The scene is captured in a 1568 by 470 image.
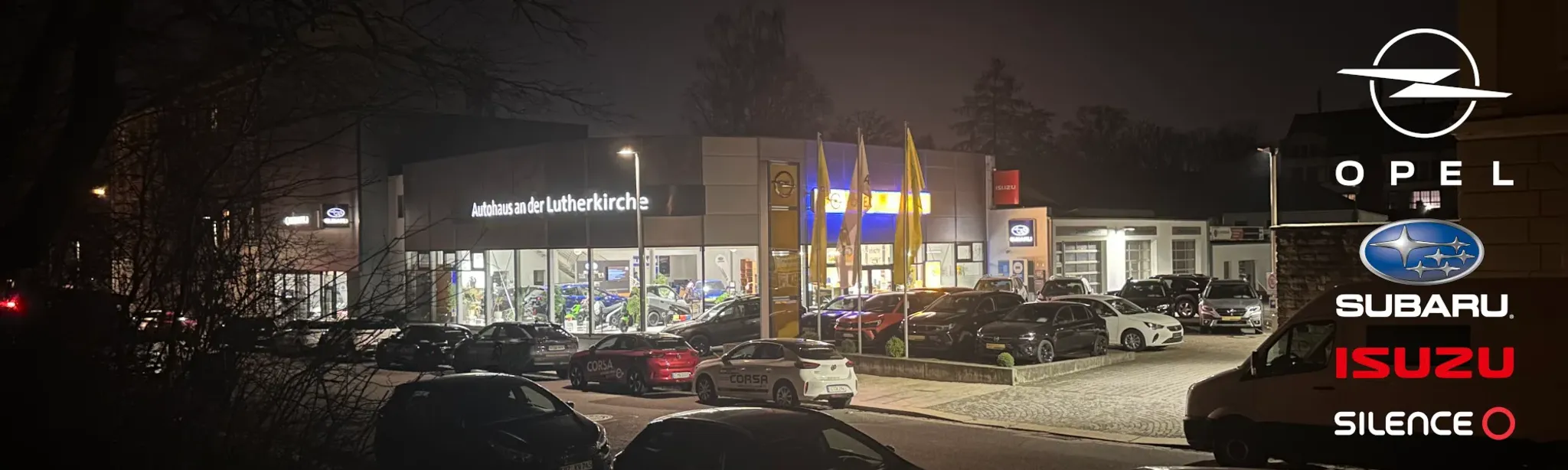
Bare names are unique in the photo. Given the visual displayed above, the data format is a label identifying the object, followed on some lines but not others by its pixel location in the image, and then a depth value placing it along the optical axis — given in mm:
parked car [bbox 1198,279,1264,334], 31680
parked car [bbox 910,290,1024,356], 25922
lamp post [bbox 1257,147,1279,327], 18797
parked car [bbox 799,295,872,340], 30938
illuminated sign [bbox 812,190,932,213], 38688
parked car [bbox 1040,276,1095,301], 37500
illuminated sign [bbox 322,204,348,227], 47875
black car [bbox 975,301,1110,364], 23438
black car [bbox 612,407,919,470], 8562
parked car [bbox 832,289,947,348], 28469
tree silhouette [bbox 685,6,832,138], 54906
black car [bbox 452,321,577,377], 26266
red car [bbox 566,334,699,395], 22188
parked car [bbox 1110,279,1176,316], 35781
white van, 9125
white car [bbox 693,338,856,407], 19125
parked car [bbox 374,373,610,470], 10781
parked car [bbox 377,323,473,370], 26906
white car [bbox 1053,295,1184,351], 27062
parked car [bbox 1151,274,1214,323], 35062
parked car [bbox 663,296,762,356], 30453
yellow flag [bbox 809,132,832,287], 26859
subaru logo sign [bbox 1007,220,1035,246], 44594
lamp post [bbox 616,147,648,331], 29953
